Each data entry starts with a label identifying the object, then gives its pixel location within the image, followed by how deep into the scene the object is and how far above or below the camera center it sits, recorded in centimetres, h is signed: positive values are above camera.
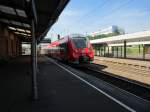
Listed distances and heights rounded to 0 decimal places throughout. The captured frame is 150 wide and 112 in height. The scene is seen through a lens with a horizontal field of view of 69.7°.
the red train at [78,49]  943 +30
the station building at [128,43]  1468 +176
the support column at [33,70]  339 -56
